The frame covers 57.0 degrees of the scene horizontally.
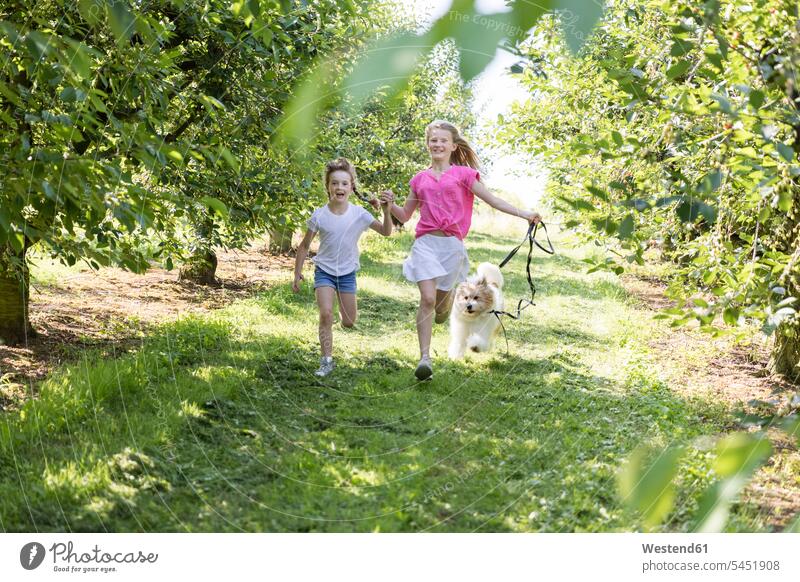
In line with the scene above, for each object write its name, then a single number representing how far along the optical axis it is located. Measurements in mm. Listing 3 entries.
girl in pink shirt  5508
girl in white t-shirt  6062
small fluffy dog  7395
